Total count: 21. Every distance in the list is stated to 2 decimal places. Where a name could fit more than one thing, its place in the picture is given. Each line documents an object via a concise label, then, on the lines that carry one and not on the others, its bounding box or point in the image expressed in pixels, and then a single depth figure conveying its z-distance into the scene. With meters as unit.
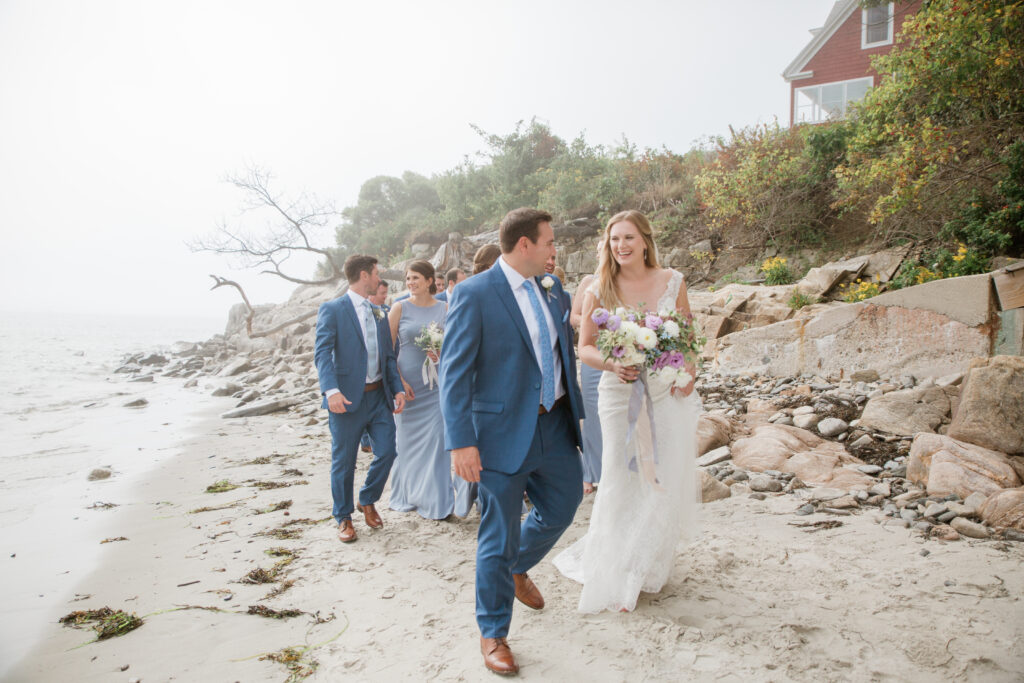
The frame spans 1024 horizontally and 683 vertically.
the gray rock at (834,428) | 6.22
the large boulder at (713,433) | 6.30
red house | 20.70
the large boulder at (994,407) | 4.96
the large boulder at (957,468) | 4.43
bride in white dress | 3.40
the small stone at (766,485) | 5.17
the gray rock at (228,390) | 16.58
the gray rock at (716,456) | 5.98
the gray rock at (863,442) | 5.86
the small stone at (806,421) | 6.48
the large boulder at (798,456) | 5.19
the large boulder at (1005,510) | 3.96
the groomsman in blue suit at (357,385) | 4.96
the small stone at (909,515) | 4.26
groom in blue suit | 2.89
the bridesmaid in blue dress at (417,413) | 5.48
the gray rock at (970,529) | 3.90
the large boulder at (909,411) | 5.92
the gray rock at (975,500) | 4.21
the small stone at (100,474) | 7.89
